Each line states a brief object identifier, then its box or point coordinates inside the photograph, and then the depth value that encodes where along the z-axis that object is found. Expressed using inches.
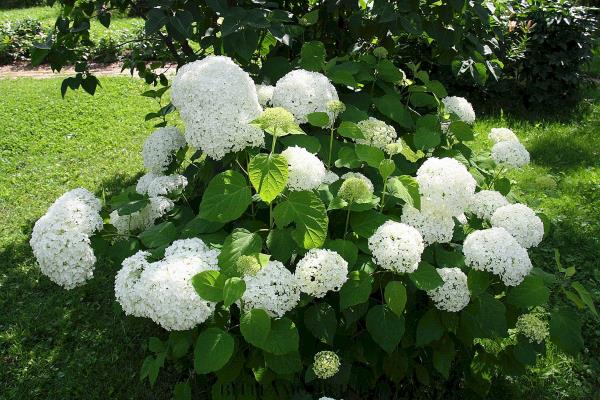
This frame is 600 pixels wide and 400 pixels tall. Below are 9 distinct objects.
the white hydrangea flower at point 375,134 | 93.1
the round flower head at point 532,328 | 85.5
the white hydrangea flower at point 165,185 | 101.7
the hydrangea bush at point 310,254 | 74.7
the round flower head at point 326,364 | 74.9
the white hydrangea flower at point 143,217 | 97.9
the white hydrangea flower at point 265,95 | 97.7
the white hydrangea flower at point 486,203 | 93.2
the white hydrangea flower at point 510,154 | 102.4
